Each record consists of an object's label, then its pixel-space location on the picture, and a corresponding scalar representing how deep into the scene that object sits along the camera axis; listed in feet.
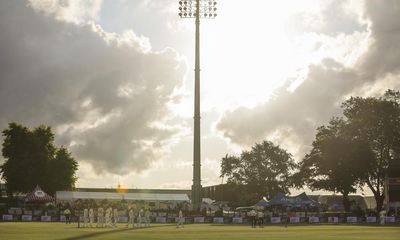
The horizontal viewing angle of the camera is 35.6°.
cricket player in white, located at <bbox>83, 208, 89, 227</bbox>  185.08
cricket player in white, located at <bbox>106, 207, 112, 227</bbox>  180.18
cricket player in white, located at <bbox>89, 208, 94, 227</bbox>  185.60
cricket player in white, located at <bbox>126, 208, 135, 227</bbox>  187.93
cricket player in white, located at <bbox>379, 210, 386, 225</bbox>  229.88
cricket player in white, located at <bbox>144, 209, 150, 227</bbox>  200.48
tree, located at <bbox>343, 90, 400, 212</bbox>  317.22
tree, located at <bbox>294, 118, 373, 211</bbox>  306.14
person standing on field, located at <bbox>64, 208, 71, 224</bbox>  226.46
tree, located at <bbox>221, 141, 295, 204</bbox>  413.12
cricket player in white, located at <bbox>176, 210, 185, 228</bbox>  197.30
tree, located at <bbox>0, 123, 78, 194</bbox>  336.49
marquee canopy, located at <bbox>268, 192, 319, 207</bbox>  264.52
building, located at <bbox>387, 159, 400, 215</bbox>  291.58
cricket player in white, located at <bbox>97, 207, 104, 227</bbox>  182.70
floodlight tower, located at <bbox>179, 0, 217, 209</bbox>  262.88
